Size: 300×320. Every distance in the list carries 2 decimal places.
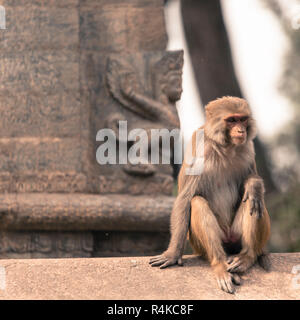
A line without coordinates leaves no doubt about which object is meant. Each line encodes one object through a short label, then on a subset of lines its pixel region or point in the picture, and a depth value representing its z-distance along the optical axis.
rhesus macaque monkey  10.30
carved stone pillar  13.71
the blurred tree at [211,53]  22.17
